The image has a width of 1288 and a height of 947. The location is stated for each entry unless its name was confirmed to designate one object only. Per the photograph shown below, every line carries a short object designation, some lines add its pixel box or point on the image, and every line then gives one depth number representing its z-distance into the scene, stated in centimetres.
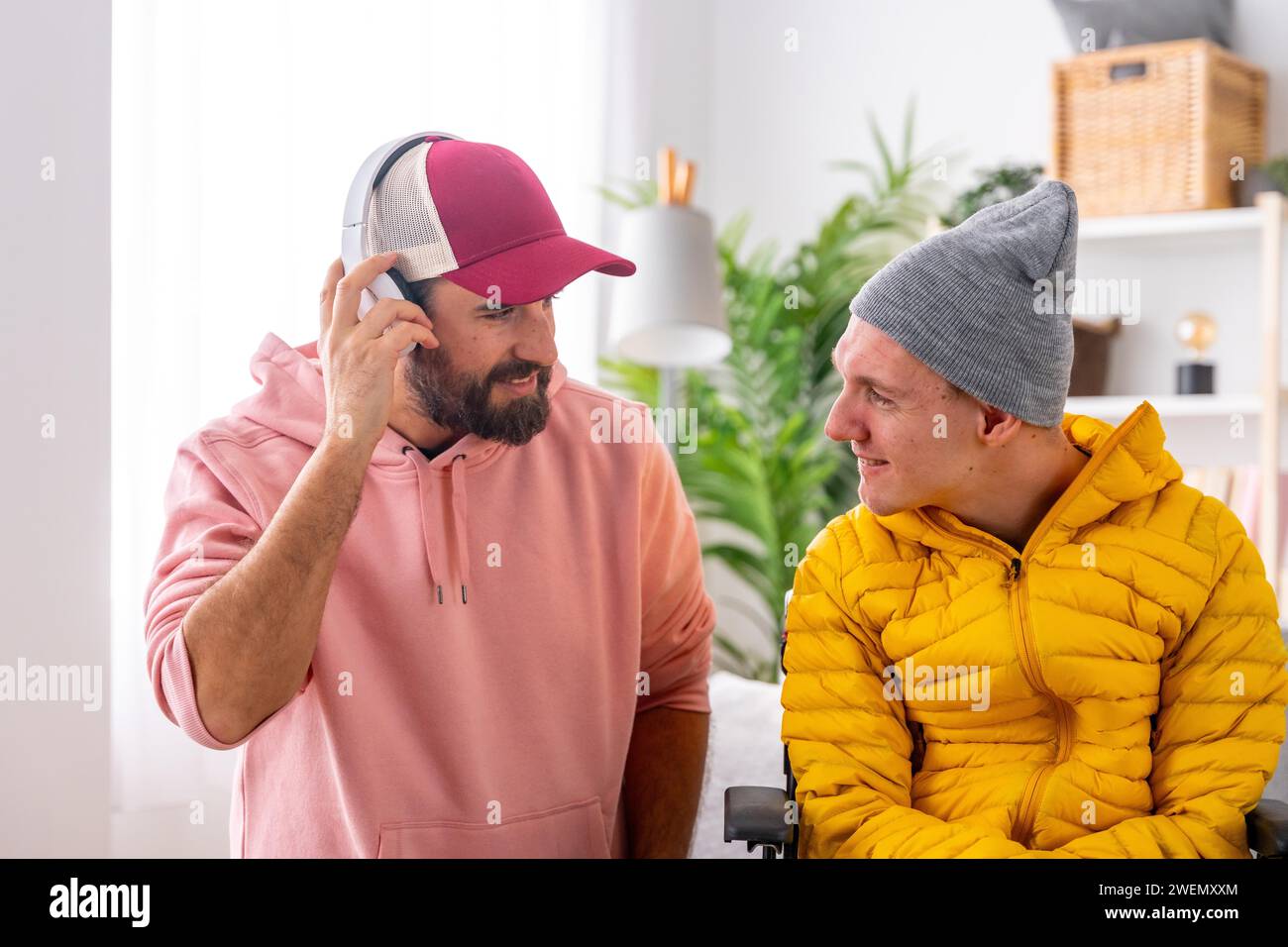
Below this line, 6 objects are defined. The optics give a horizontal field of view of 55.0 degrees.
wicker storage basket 285
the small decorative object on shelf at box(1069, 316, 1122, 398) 308
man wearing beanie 112
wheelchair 111
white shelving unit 283
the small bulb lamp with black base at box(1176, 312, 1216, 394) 296
